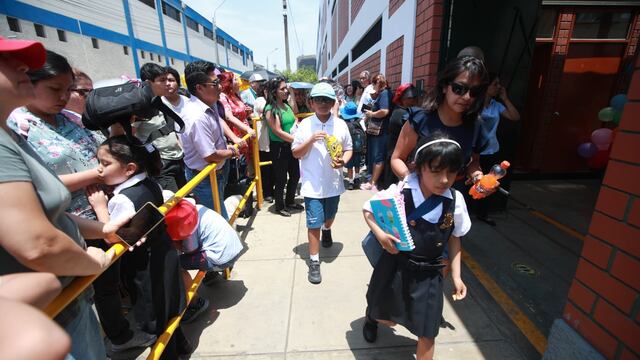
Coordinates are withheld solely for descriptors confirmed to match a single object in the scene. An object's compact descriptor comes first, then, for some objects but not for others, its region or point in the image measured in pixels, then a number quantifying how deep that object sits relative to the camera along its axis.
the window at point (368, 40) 8.67
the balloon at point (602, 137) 4.84
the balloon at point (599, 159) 5.11
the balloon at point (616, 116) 4.50
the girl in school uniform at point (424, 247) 1.60
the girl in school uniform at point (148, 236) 1.69
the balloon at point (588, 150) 5.24
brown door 5.35
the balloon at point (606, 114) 4.67
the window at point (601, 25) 5.18
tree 40.80
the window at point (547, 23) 5.14
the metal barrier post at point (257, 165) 4.45
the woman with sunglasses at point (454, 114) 1.84
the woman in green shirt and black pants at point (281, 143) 4.07
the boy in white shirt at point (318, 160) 2.82
